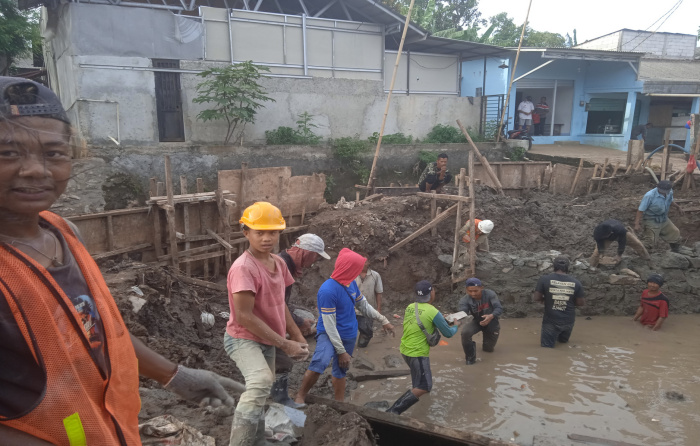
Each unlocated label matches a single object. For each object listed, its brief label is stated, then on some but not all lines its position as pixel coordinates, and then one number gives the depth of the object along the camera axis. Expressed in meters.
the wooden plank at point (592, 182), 13.10
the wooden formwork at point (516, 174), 13.63
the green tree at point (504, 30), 25.81
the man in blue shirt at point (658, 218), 8.85
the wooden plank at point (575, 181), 13.27
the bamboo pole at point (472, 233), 8.10
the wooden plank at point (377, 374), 6.05
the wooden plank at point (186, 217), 8.36
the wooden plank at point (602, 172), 13.02
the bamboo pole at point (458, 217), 8.38
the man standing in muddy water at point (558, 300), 6.70
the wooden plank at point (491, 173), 11.76
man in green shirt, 5.00
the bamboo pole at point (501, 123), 13.47
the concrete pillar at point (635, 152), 12.66
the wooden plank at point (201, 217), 8.72
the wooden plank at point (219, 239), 8.41
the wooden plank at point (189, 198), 7.92
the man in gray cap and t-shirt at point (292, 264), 4.07
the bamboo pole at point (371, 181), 11.46
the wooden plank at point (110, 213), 7.06
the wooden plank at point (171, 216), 7.68
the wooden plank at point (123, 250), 7.40
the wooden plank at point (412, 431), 3.39
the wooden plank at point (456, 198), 8.17
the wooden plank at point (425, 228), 8.58
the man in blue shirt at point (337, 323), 4.51
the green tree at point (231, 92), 11.53
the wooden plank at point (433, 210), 9.31
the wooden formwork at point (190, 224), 7.68
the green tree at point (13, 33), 15.03
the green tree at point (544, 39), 29.20
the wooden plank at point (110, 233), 7.59
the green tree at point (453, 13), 24.31
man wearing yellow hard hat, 3.06
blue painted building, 17.11
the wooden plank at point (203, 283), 7.17
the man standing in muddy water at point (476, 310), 6.33
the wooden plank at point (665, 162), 11.44
